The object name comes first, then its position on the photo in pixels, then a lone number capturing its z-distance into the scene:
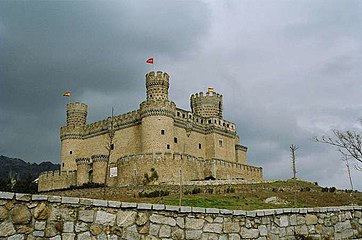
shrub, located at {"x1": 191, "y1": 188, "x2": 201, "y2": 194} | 35.42
